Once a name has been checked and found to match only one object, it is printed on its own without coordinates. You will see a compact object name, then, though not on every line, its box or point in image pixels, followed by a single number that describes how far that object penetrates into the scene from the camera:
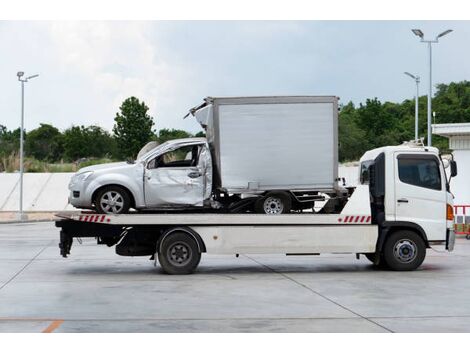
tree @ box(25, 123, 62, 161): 76.73
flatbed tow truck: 15.80
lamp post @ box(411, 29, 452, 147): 36.34
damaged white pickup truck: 15.90
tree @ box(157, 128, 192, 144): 72.69
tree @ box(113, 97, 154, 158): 63.12
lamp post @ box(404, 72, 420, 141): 45.91
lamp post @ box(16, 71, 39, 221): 42.14
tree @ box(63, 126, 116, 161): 75.50
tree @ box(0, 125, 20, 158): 68.22
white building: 30.06
